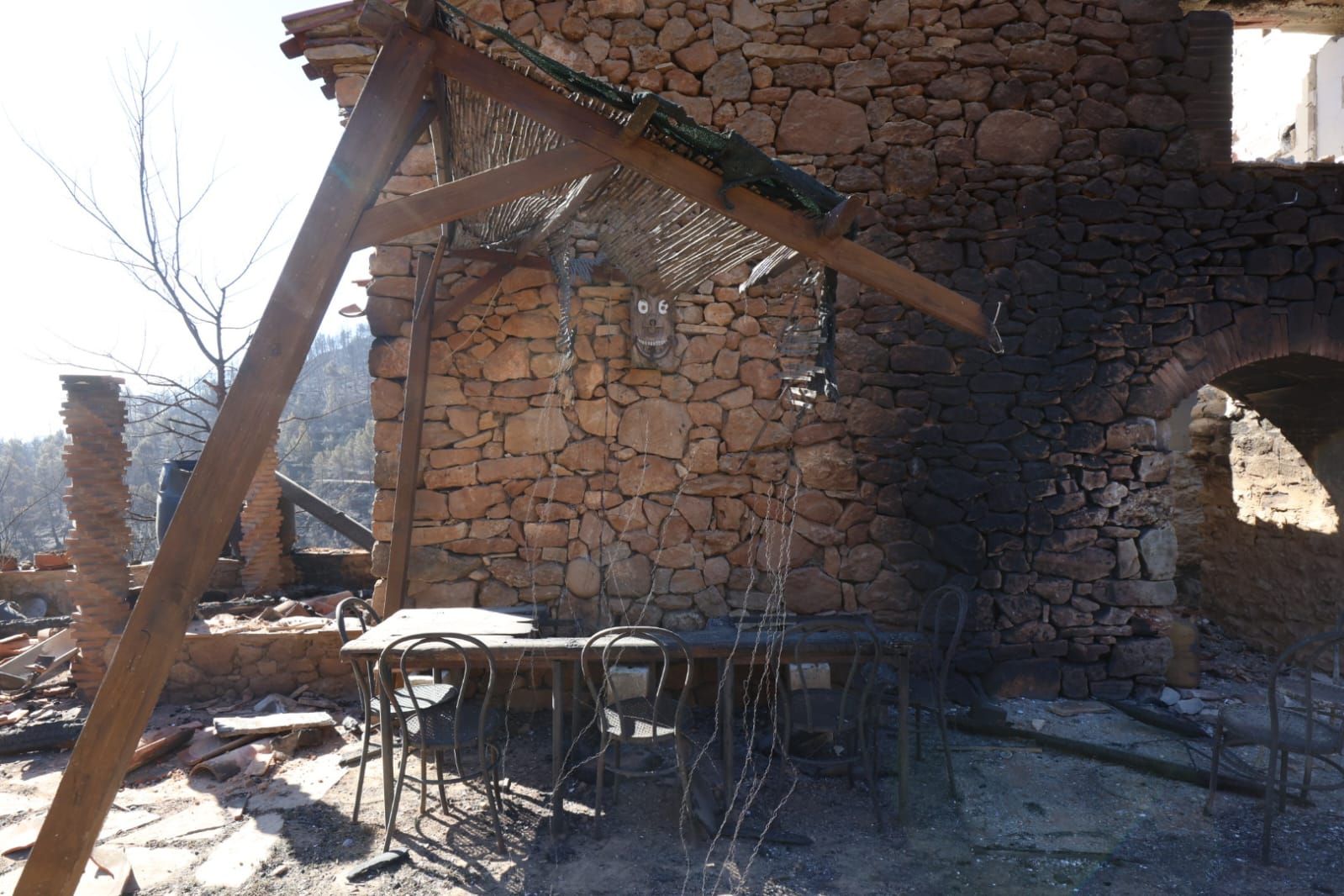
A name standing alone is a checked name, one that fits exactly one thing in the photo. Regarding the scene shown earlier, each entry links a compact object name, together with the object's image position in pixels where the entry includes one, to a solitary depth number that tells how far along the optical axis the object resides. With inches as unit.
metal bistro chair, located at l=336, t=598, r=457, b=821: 148.3
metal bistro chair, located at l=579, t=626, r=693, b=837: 136.1
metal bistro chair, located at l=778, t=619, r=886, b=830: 141.3
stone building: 199.9
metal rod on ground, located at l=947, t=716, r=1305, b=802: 154.9
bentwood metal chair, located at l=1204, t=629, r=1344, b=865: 131.7
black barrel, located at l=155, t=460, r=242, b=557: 279.6
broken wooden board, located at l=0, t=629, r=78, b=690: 232.7
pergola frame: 87.4
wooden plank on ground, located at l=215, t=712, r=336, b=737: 185.3
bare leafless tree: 335.6
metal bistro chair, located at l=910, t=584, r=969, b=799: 155.9
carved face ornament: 199.2
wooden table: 144.6
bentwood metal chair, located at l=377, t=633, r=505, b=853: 135.9
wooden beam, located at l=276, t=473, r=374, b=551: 321.1
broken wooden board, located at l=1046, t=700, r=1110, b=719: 193.2
